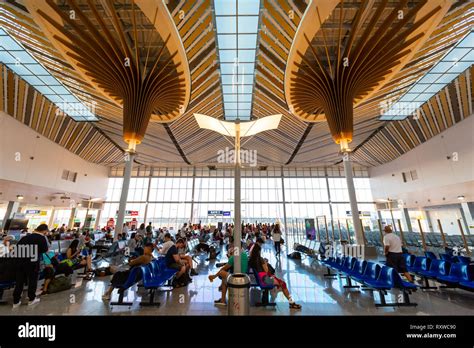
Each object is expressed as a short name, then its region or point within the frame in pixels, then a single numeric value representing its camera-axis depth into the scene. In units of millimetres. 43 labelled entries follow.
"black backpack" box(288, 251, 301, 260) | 9445
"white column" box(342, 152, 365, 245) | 8653
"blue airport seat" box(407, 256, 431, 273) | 5449
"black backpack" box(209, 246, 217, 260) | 9336
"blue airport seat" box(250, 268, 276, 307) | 3863
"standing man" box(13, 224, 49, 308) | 3867
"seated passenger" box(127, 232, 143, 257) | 7121
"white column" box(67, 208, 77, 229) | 20656
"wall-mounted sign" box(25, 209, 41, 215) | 17909
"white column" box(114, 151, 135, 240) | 8961
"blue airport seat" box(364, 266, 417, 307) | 3797
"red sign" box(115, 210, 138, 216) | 24688
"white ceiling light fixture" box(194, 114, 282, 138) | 4309
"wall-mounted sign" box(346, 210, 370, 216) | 23791
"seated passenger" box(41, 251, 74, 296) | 4566
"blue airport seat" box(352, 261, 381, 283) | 4320
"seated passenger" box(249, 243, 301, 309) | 3873
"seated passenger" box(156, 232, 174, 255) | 5795
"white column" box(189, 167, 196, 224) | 25000
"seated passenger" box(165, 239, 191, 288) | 5211
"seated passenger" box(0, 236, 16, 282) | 3820
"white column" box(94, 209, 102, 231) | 24080
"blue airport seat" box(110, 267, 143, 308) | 3886
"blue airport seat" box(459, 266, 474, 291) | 4066
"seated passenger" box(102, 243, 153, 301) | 4056
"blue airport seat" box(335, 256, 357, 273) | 5133
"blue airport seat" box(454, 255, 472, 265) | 5707
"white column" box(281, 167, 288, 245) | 24733
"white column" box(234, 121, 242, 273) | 3334
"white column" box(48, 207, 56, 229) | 20344
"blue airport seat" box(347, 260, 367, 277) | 4730
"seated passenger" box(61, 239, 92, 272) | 5441
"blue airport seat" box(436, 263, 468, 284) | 4417
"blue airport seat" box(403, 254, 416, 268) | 5933
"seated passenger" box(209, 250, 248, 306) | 4074
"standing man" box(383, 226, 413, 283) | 4953
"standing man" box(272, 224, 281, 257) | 9887
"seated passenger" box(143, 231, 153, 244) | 10408
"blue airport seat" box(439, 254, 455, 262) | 6152
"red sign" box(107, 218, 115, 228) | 21584
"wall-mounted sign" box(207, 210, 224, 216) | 24906
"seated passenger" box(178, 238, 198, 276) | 6105
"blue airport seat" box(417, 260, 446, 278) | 4926
